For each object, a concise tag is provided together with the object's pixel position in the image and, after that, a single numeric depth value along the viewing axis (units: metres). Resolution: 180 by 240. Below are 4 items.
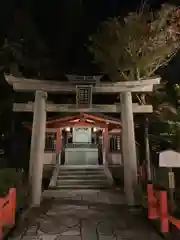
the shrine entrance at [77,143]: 12.16
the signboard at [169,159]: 3.98
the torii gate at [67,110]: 5.98
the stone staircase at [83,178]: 9.16
